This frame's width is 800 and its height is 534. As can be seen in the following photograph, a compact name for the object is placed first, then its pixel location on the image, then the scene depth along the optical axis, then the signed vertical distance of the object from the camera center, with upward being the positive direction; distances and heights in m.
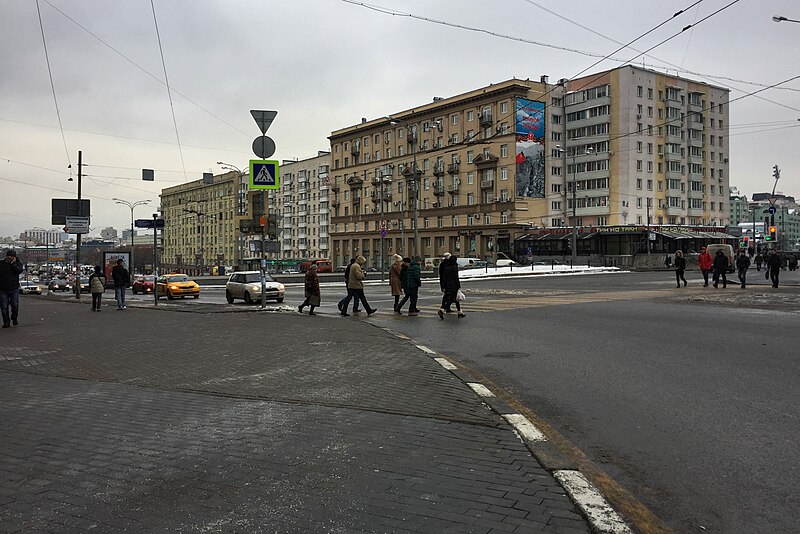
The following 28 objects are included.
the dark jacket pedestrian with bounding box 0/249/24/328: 15.36 -0.58
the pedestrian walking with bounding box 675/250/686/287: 28.56 -0.49
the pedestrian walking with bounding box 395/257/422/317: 18.20 -0.76
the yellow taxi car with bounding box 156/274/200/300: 34.19 -1.49
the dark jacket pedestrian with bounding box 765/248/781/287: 26.78 -0.53
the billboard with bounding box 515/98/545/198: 76.88 +13.48
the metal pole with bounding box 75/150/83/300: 31.20 -0.45
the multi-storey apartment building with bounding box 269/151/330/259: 123.19 +10.55
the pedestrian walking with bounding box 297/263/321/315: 18.86 -0.93
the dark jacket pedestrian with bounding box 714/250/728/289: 27.03 -0.49
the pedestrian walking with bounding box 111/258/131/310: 21.77 -0.67
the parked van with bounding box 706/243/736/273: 43.41 +0.21
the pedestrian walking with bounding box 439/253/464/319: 17.16 -0.64
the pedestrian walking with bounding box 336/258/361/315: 18.75 -1.25
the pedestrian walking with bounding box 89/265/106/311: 21.39 -0.91
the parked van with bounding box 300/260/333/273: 76.18 -1.04
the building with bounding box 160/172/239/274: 106.47 +6.65
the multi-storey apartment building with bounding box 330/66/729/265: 78.06 +12.45
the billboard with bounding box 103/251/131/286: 44.53 +0.08
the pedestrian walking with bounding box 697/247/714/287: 28.98 -0.37
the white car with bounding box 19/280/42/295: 57.77 -2.53
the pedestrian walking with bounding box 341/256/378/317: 18.44 -0.73
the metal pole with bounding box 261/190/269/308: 19.47 -0.16
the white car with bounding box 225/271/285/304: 25.98 -1.24
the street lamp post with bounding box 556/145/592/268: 53.83 +1.66
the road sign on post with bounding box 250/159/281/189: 18.62 +2.56
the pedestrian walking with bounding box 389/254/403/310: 19.59 -0.63
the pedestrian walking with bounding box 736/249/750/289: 27.11 -0.41
